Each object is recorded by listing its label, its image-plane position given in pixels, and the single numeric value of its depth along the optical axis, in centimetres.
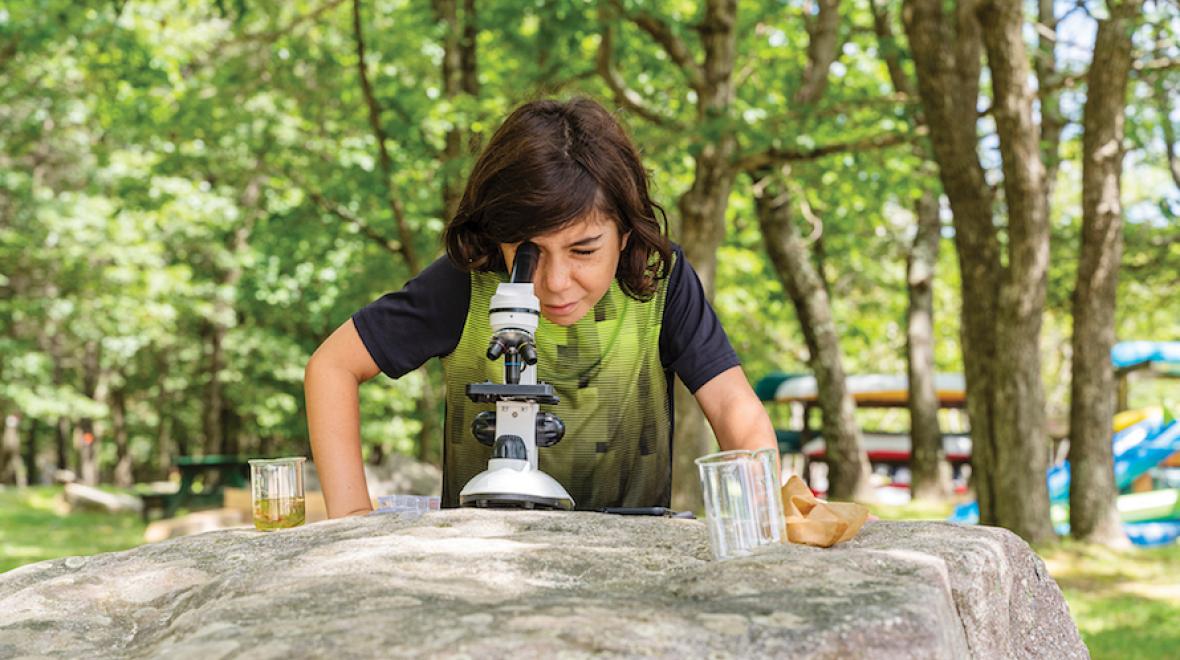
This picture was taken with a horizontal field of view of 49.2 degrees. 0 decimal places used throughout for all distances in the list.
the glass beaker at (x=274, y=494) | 291
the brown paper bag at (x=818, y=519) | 227
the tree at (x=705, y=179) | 1062
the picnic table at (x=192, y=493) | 1561
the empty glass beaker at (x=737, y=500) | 212
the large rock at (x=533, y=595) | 162
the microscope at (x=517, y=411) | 253
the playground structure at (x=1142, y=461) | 1314
